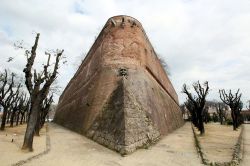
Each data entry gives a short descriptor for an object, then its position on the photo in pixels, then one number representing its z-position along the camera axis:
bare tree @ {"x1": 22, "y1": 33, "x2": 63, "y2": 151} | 13.12
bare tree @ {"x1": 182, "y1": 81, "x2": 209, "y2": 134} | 22.40
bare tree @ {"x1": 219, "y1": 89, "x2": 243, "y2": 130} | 34.92
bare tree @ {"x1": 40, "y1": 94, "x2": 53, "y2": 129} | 24.10
